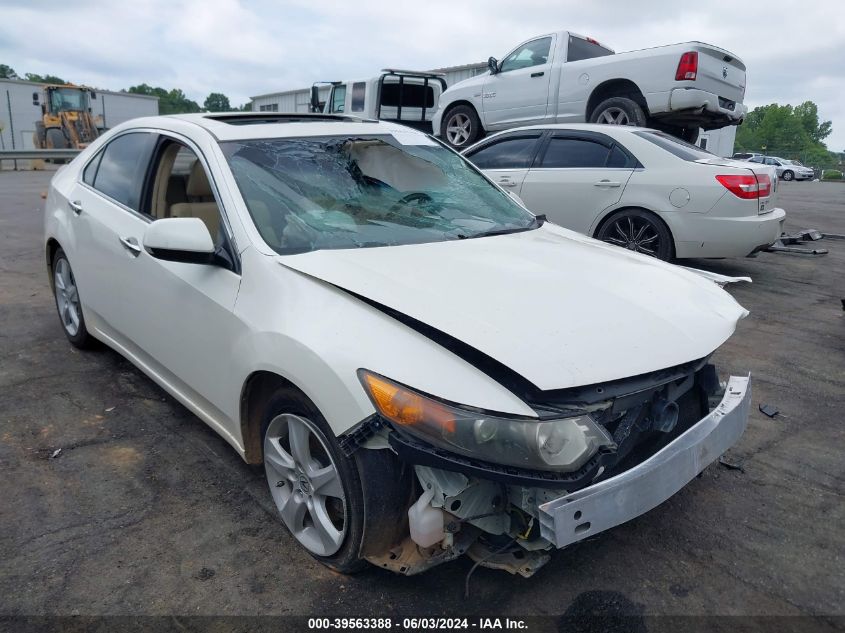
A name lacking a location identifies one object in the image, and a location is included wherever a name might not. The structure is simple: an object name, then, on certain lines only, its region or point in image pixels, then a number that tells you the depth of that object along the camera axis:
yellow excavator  28.19
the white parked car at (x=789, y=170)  38.76
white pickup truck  8.43
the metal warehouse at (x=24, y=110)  42.88
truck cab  14.41
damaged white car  1.99
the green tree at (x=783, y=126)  109.56
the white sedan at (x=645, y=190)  6.36
